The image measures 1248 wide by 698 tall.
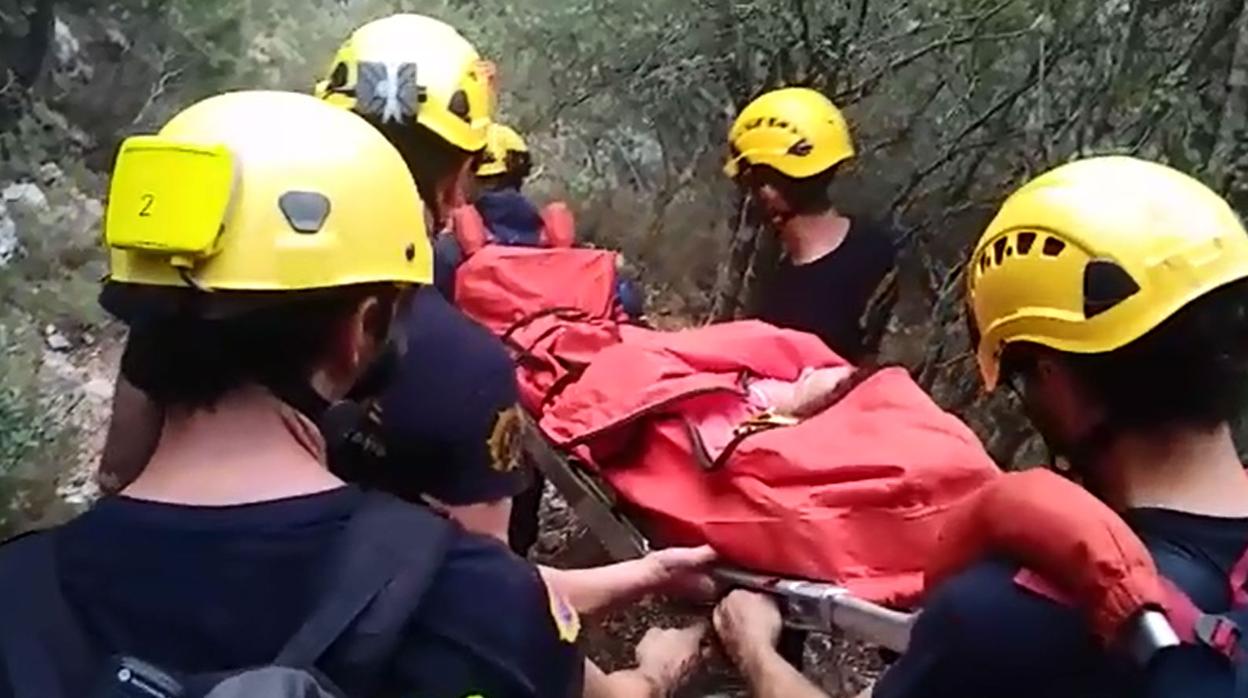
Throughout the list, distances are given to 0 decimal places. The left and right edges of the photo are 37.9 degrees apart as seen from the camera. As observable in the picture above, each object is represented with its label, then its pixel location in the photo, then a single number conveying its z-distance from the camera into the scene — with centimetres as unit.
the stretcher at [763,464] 318
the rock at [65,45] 1258
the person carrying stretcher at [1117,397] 202
